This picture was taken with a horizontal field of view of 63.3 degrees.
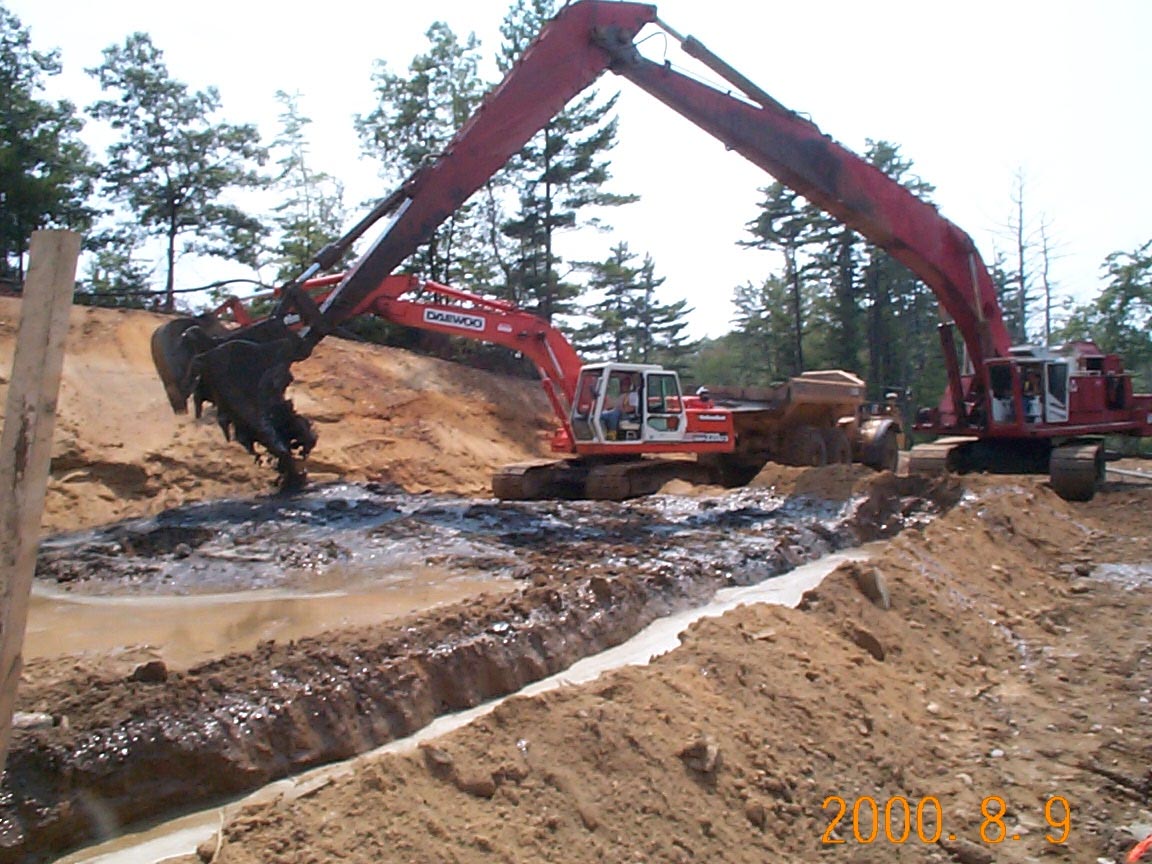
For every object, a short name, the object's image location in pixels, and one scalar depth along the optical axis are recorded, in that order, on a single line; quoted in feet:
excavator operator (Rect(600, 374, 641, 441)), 44.32
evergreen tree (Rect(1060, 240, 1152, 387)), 135.54
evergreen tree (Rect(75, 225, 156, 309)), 82.84
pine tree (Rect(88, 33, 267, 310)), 85.76
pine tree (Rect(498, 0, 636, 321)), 93.15
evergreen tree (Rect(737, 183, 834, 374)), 134.62
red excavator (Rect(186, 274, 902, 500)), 42.55
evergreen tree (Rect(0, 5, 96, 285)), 67.51
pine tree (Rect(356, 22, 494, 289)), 100.48
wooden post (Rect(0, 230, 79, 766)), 7.61
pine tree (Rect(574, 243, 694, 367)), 145.24
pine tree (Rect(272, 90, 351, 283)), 94.38
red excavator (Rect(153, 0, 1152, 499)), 37.68
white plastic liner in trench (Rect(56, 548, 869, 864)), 11.68
